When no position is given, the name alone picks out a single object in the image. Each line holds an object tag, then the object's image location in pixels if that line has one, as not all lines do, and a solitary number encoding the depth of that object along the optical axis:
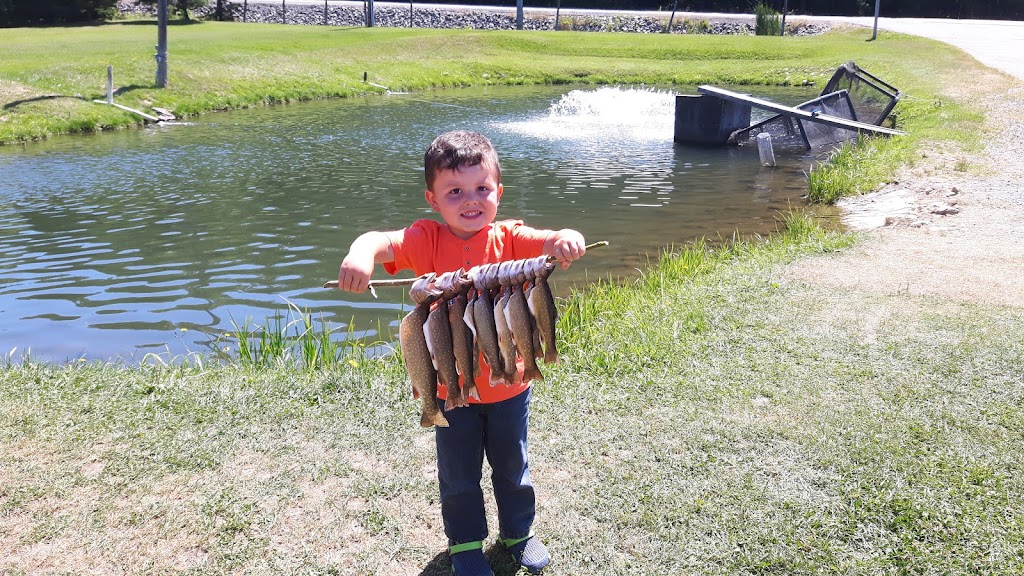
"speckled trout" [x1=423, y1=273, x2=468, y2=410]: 3.46
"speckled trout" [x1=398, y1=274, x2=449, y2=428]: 3.45
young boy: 3.67
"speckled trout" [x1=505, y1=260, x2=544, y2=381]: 3.48
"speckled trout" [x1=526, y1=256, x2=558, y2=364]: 3.46
